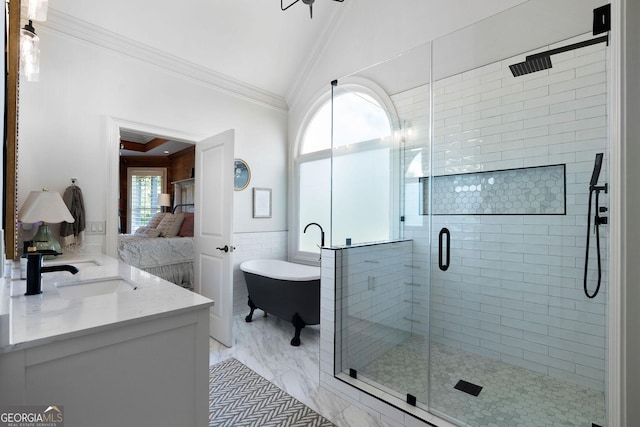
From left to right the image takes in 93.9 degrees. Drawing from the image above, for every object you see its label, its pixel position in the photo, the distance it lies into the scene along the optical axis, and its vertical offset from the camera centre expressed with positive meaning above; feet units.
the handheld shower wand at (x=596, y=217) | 6.28 -0.02
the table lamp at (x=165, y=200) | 23.44 +1.02
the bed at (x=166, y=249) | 12.74 -1.62
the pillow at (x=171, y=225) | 15.60 -0.63
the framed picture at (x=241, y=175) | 12.75 +1.68
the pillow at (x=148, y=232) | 15.82 -1.06
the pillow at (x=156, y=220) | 17.52 -0.43
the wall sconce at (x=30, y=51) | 6.01 +3.26
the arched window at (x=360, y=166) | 9.65 +1.64
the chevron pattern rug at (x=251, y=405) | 6.10 -4.24
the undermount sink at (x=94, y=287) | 4.90 -1.28
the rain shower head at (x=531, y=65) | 7.27 +3.77
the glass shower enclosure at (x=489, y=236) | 6.64 -0.58
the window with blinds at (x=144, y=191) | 25.16 +1.84
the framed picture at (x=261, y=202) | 13.26 +0.51
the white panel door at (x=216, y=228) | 9.80 -0.51
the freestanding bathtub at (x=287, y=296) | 9.70 -2.84
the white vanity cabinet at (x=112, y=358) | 2.76 -1.53
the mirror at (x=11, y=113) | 5.20 +1.77
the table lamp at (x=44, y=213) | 7.23 -0.02
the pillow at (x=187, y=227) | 15.79 -0.74
